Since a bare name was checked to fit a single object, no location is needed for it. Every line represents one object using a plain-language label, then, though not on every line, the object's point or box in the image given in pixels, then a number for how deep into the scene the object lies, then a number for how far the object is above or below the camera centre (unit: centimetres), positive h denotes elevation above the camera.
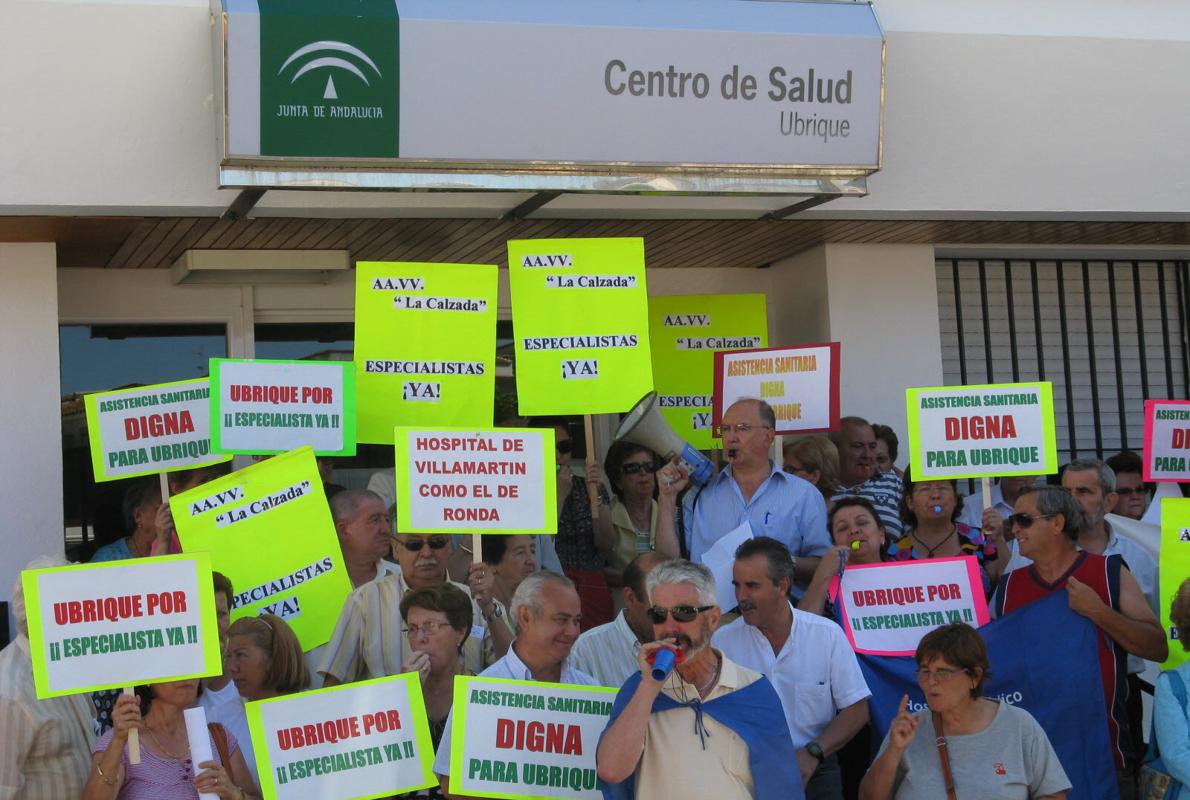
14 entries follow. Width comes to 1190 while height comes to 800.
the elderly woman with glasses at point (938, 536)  740 -30
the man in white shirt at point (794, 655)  623 -68
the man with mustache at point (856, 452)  875 +12
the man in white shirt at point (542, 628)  589 -51
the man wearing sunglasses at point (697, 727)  516 -79
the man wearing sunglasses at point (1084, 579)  654 -46
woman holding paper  544 -88
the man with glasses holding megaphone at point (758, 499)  726 -9
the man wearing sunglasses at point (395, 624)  659 -53
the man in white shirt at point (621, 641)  640 -62
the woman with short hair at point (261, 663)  614 -62
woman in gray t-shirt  573 -98
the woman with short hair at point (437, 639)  607 -55
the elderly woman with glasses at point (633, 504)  812 -10
